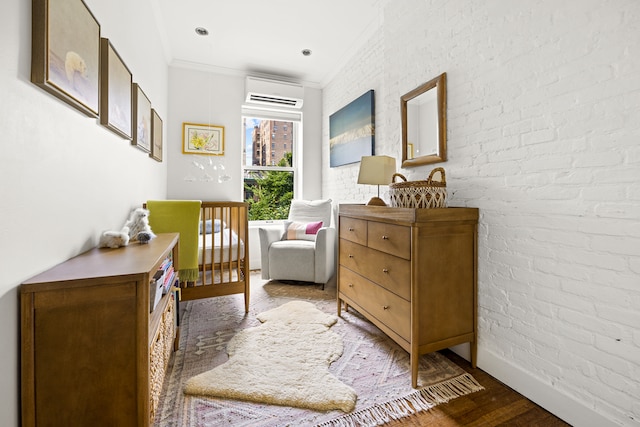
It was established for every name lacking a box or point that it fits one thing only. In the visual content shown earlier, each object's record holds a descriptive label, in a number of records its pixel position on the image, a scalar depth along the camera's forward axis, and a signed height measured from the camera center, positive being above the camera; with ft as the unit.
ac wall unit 12.79 +5.40
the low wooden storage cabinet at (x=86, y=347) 2.73 -1.33
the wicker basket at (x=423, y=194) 5.47 +0.37
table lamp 7.66 +1.13
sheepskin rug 4.77 -2.97
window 13.94 +2.47
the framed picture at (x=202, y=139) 12.42 +3.19
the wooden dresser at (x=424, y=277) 5.10 -1.20
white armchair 10.37 -1.48
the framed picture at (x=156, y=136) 8.77 +2.47
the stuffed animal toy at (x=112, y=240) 4.55 -0.44
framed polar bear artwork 3.13 +1.98
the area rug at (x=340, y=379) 4.38 -3.04
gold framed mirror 6.51 +2.21
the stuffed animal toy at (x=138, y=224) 5.39 -0.23
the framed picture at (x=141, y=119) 6.72 +2.35
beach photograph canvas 10.01 +3.13
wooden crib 7.92 -1.44
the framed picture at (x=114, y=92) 4.88 +2.21
